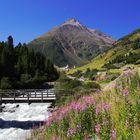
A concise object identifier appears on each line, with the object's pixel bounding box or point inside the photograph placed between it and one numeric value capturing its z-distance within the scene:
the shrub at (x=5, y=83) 28.35
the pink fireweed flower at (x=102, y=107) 5.12
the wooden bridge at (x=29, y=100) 15.89
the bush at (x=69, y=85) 22.53
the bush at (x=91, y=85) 20.42
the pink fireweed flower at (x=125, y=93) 4.80
